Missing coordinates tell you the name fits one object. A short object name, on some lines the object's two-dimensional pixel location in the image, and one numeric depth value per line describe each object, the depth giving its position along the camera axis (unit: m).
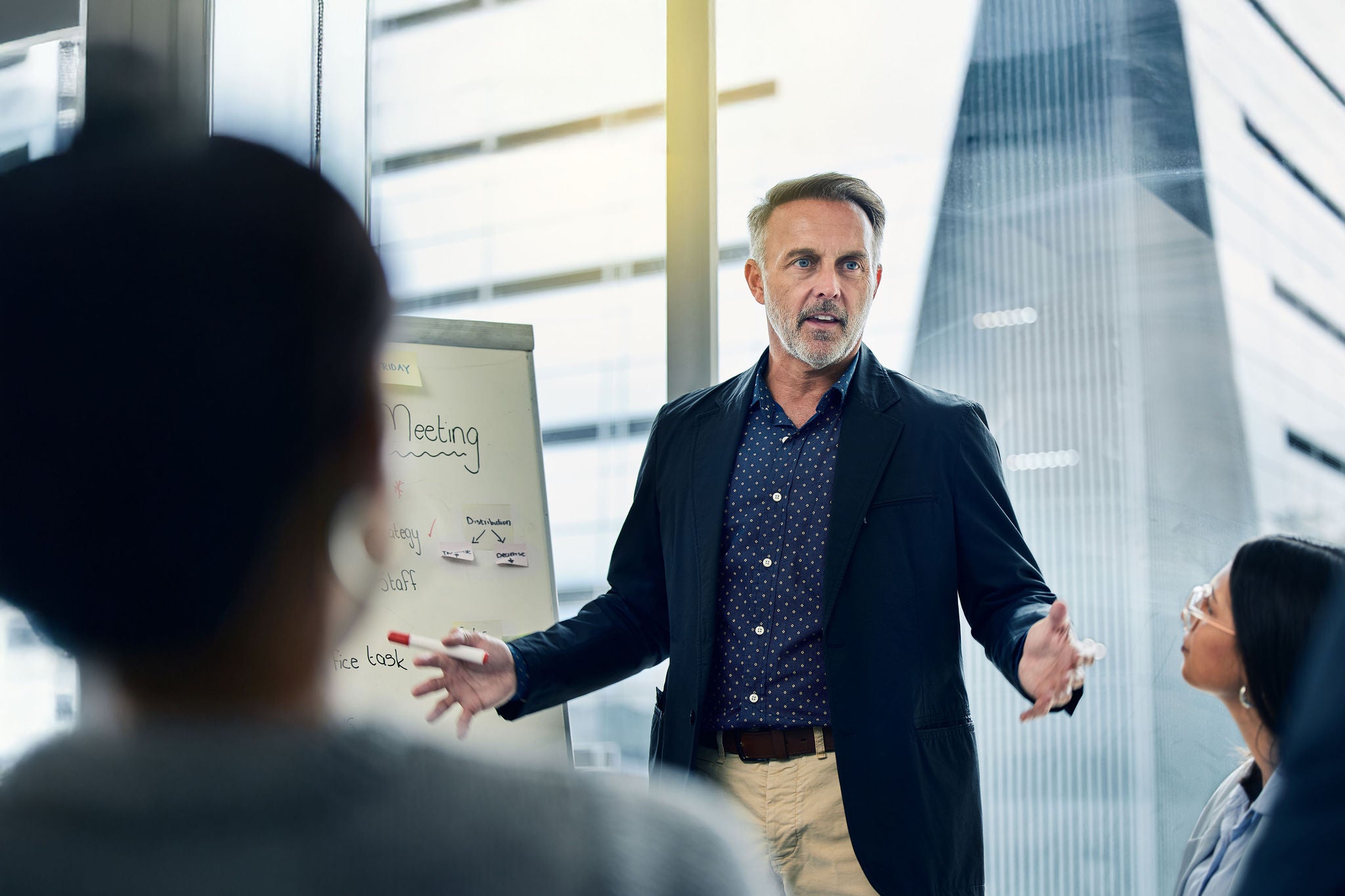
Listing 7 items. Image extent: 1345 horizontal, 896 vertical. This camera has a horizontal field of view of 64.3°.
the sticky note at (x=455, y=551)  2.59
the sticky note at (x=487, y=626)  2.58
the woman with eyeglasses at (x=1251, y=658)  1.92
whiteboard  2.52
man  1.84
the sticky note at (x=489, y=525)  2.62
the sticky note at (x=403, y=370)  2.64
